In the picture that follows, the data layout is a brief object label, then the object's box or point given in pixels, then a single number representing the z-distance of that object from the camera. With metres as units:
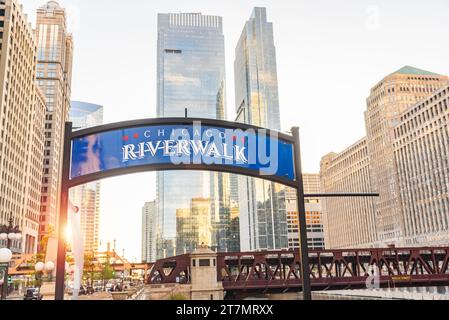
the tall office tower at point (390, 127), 158.25
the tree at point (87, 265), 77.95
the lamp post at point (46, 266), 20.54
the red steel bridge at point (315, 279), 53.41
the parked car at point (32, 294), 45.39
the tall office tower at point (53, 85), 142.62
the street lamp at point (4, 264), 15.14
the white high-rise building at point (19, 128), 91.44
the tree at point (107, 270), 85.21
